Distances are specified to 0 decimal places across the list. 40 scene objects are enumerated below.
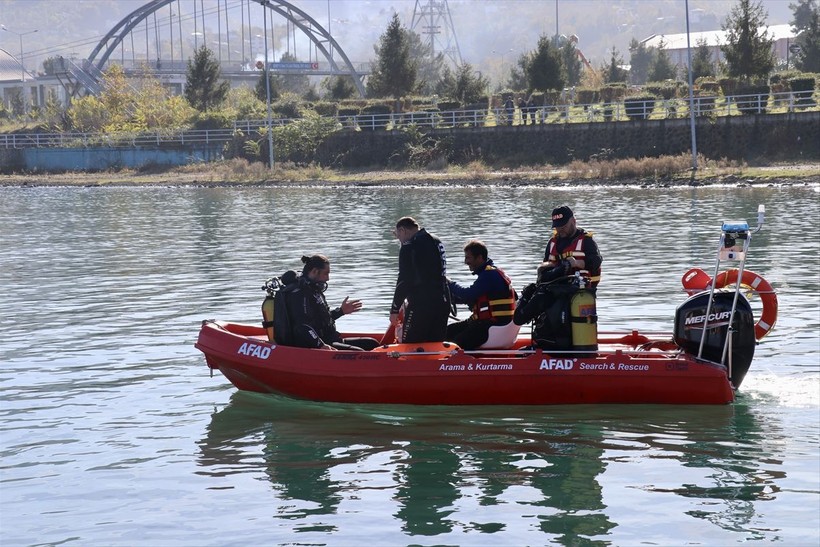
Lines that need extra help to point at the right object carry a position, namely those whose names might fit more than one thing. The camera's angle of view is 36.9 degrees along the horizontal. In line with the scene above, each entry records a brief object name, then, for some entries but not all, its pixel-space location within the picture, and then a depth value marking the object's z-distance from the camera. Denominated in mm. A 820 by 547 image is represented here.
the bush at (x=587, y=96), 67188
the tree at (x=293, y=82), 153500
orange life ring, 13016
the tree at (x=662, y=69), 85500
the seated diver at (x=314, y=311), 12914
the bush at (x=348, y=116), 68625
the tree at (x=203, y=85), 85938
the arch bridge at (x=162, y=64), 108438
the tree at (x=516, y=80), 81312
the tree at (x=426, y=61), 158375
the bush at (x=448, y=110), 65144
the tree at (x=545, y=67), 63844
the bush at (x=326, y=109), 73312
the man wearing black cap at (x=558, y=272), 12492
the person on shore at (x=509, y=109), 63062
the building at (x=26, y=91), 135750
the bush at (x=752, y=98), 53778
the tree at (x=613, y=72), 81438
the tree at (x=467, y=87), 69125
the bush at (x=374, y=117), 67500
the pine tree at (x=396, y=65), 71875
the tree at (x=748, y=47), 56812
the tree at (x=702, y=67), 70875
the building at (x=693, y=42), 158000
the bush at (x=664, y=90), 64250
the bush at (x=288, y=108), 74000
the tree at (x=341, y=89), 84812
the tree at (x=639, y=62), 143500
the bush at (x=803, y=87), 55625
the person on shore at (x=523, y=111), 61738
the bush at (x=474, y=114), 63531
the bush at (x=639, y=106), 57234
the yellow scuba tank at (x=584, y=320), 12516
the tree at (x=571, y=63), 86250
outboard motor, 12695
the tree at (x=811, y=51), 66938
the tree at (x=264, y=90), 84188
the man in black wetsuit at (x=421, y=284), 12641
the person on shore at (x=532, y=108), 61938
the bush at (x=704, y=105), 54638
